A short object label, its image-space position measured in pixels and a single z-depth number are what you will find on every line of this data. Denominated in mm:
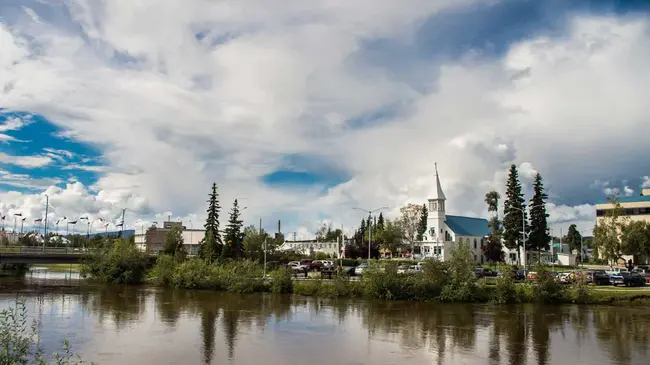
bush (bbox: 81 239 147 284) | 82250
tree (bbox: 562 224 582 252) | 178125
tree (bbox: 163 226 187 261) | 111825
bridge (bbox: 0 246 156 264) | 83812
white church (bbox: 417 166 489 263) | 125812
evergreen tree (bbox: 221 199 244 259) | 100250
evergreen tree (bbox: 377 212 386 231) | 145825
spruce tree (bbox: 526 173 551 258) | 94875
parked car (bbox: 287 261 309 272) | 83662
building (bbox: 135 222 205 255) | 165225
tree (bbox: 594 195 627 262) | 83875
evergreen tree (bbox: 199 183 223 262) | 93500
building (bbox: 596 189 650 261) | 118925
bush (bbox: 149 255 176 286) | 76500
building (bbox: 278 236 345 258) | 158550
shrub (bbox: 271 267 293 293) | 66062
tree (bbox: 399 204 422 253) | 136500
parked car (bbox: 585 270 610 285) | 65938
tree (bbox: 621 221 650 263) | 85375
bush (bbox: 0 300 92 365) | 14316
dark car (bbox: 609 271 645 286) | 64375
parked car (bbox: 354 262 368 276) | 75288
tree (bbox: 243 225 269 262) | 109188
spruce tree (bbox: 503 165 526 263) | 94688
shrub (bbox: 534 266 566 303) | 55625
